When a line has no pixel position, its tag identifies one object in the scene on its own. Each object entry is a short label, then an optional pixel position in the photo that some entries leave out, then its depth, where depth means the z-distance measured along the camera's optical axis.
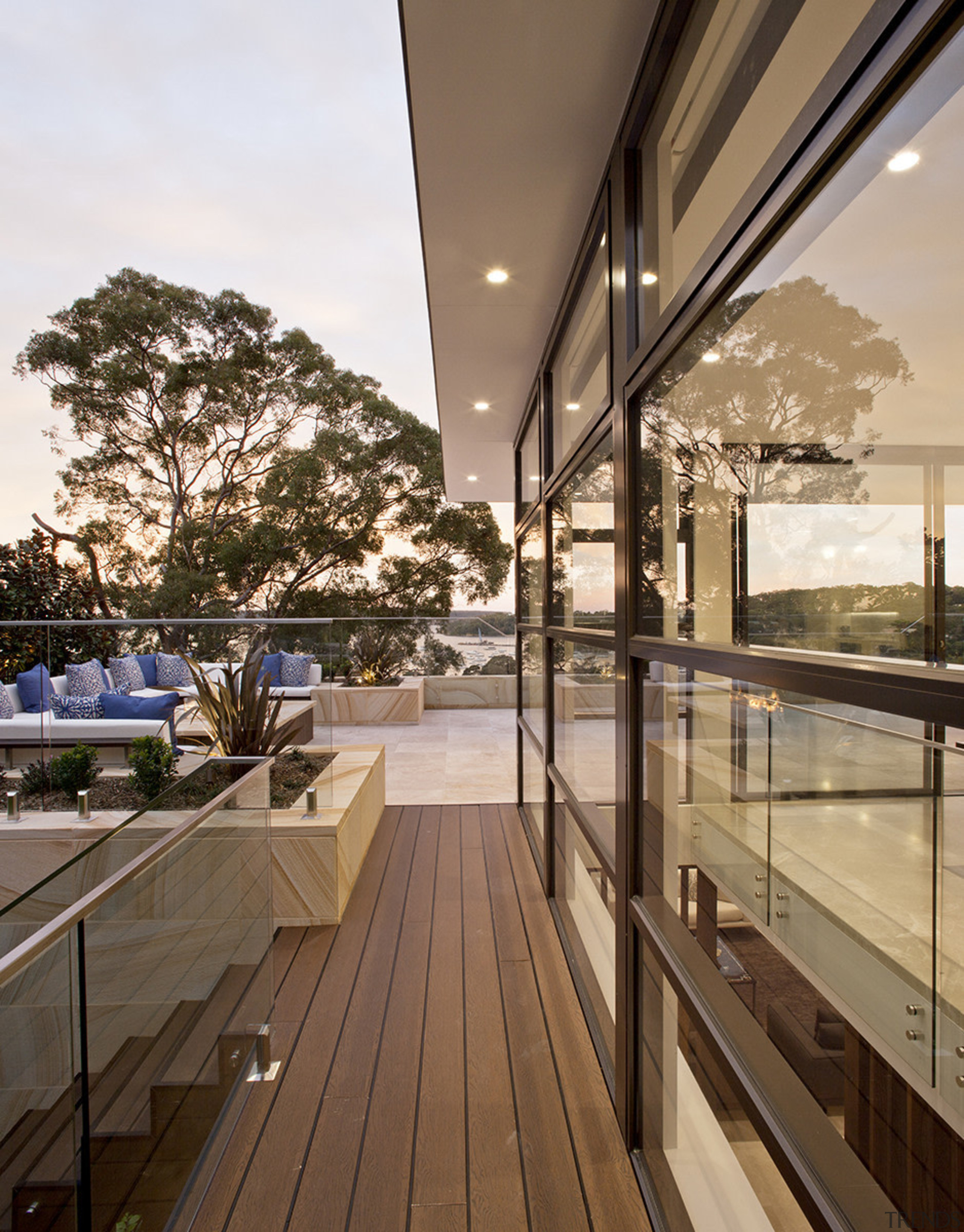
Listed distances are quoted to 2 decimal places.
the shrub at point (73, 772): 3.34
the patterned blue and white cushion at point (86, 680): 3.67
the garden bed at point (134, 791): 3.15
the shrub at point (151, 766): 3.30
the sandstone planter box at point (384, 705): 8.28
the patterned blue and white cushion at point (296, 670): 3.51
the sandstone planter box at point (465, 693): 9.30
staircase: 0.80
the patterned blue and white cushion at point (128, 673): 3.64
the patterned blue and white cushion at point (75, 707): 3.59
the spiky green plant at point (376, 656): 8.83
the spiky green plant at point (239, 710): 3.11
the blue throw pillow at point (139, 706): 3.48
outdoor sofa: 3.50
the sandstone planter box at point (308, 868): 2.79
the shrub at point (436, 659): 9.38
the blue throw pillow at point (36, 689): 3.58
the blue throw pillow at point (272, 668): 3.21
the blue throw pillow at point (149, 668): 3.60
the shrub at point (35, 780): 3.35
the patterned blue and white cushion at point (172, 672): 3.45
